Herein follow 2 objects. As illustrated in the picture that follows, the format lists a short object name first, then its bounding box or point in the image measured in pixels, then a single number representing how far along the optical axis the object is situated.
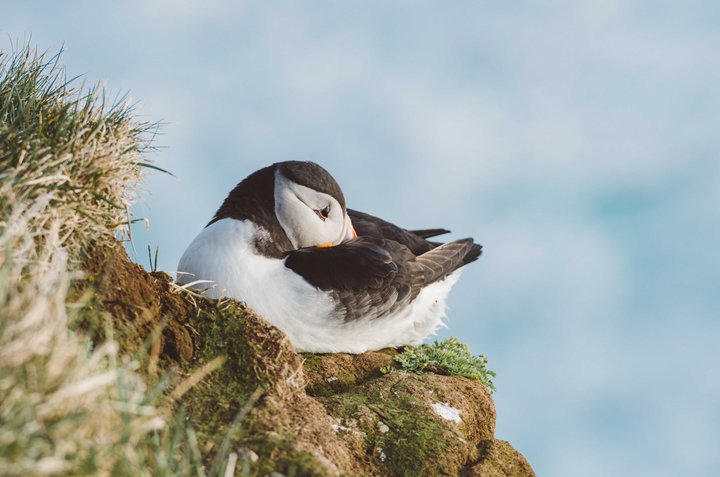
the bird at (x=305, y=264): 13.91
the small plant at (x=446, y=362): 14.94
